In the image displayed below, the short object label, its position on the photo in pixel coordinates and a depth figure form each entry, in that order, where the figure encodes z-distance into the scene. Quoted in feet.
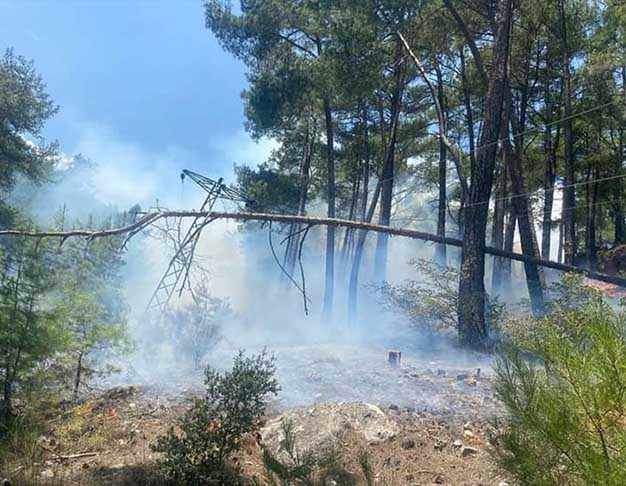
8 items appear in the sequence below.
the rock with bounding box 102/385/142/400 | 18.23
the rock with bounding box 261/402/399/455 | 12.83
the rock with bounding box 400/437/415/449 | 13.05
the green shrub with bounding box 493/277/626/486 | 4.72
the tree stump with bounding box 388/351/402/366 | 23.02
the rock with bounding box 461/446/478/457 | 12.51
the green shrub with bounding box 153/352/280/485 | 11.13
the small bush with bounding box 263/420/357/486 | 8.42
